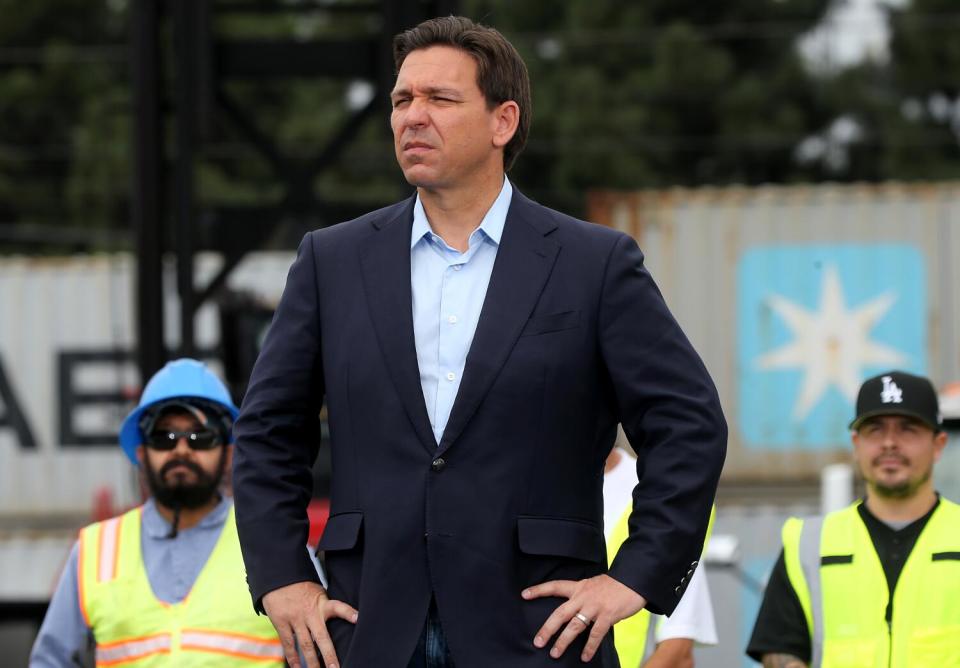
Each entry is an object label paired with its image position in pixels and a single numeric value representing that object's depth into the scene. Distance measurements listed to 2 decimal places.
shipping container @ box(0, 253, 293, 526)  32.59
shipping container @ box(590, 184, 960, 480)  31.69
